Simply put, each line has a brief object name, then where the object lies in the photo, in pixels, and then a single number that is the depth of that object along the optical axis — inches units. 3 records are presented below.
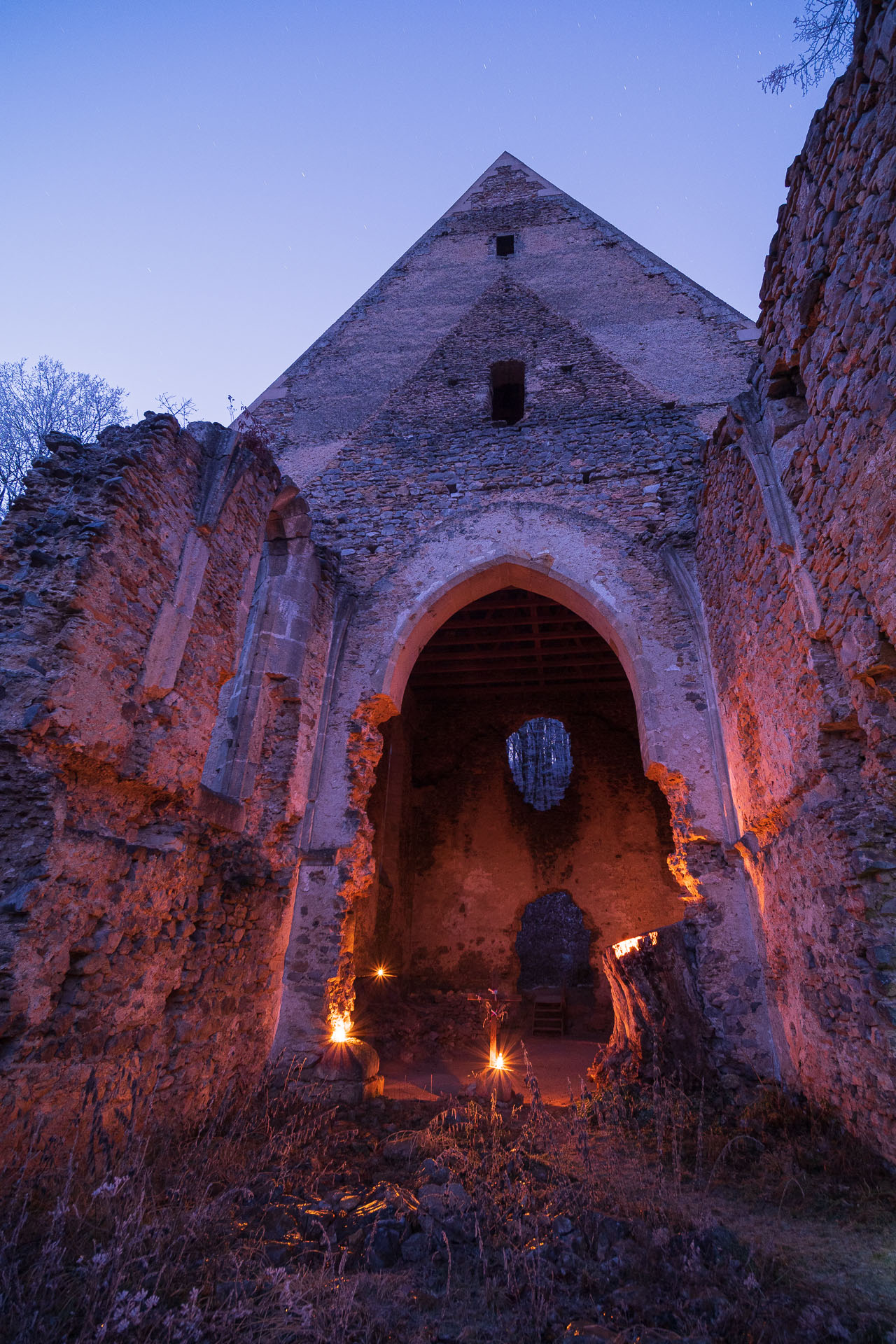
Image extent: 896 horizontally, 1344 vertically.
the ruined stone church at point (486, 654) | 123.3
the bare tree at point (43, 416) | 393.1
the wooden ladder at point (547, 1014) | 399.5
